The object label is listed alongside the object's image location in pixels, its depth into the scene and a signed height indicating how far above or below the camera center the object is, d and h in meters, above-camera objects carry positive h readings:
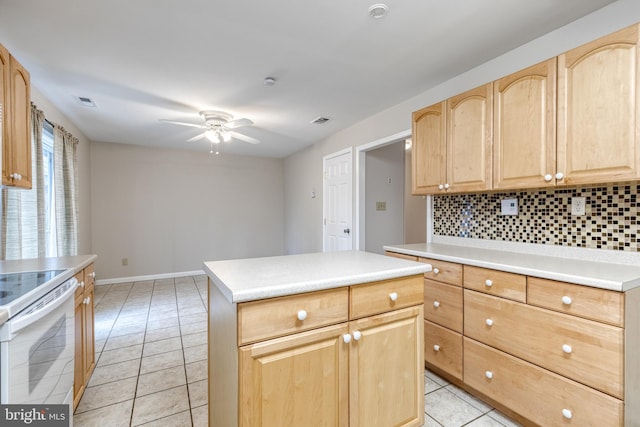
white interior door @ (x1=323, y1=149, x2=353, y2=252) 4.12 +0.11
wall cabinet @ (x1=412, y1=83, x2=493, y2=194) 2.07 +0.50
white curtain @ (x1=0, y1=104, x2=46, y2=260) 2.31 +0.01
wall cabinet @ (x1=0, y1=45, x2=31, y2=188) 1.63 +0.55
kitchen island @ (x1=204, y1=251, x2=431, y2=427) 1.04 -0.54
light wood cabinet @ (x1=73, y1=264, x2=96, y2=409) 1.78 -0.79
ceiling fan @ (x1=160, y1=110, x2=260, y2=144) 3.30 +1.01
